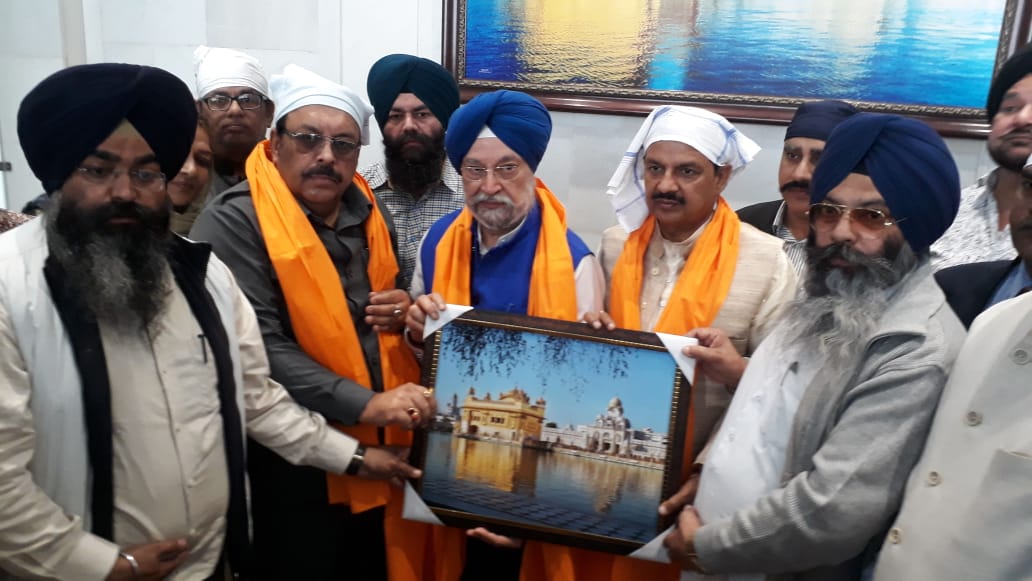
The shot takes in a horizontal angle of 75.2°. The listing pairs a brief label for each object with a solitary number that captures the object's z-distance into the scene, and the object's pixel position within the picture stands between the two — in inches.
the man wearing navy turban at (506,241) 79.9
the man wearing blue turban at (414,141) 114.3
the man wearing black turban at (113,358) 54.3
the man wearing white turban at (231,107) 116.4
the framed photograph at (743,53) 126.4
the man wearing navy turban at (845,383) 53.6
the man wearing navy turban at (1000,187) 87.0
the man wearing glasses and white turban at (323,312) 78.7
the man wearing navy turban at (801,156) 103.1
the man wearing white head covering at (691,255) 75.9
